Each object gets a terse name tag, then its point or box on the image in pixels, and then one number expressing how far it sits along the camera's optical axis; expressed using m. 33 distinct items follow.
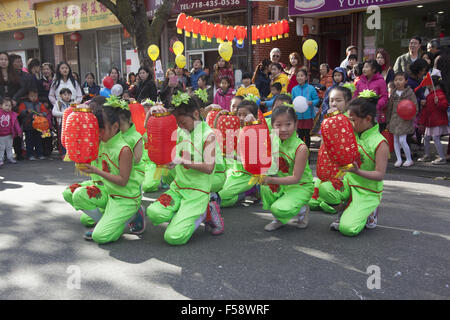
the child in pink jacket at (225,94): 6.25
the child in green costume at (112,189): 3.30
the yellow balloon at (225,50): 7.73
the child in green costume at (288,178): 3.48
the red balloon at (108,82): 8.02
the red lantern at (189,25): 8.58
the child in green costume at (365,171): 3.35
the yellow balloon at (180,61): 8.45
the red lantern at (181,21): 8.33
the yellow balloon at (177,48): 9.26
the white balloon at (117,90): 6.80
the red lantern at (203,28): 8.92
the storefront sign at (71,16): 14.02
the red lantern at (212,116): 4.43
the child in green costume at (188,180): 3.29
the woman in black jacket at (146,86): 7.39
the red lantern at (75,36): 14.98
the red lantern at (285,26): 9.95
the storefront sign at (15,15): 16.65
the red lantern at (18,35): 16.30
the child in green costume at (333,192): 3.64
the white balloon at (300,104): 4.82
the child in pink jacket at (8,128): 7.12
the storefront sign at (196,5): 11.10
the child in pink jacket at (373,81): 5.79
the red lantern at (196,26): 8.77
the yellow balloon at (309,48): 7.46
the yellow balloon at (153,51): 7.47
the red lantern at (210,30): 9.04
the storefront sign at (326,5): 9.08
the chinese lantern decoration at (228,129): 4.16
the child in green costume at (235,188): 4.33
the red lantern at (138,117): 4.49
